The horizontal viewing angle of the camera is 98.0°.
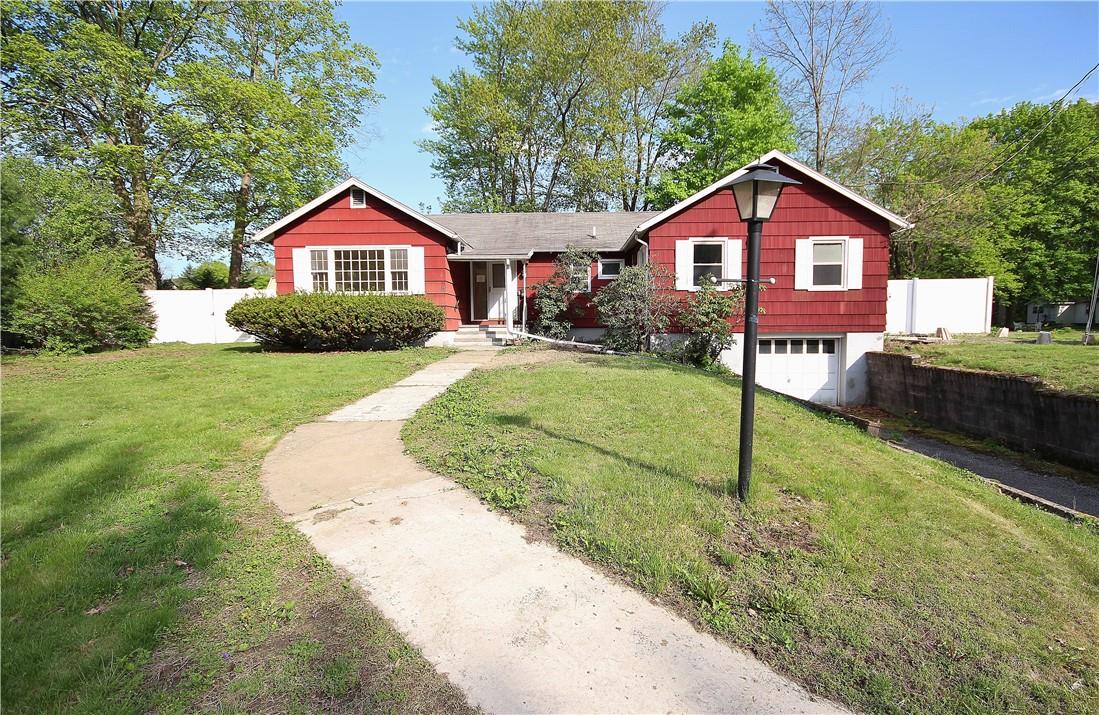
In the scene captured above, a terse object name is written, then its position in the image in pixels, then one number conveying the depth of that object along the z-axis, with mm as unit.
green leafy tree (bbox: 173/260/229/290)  25191
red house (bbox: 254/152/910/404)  13320
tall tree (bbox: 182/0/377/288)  19297
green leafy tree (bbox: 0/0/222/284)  16938
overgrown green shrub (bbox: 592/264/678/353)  13156
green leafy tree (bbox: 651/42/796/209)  23516
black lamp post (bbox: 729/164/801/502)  3455
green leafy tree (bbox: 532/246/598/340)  15555
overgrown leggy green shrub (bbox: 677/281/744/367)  12430
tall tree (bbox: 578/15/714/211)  26078
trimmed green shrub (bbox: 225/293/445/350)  12352
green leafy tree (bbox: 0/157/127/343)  11891
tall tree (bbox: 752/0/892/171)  23156
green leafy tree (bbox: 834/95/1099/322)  24438
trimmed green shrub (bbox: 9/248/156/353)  11797
